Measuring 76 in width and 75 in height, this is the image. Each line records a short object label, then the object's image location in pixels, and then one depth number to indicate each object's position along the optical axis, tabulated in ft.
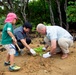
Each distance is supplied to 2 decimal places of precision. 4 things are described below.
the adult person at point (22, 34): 7.50
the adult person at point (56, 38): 6.92
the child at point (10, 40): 6.54
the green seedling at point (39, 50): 7.87
